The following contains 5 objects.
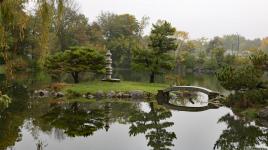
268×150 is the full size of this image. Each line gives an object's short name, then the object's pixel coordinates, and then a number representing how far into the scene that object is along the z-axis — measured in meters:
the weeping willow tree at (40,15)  6.41
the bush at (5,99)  6.57
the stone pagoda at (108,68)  31.77
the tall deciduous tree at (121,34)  67.44
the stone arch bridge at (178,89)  27.77
